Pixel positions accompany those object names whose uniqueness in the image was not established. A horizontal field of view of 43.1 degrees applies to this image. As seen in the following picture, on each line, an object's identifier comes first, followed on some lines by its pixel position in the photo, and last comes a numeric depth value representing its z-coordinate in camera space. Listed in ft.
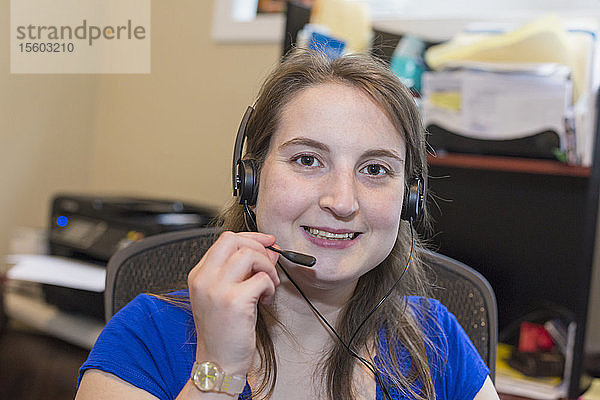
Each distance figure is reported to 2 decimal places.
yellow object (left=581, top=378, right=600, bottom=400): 5.34
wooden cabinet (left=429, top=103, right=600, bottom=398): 6.72
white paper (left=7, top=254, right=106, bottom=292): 6.51
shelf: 5.78
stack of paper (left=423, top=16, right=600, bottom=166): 5.73
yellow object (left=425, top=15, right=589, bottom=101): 5.78
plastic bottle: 6.46
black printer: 6.86
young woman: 2.93
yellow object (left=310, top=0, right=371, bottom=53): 6.59
